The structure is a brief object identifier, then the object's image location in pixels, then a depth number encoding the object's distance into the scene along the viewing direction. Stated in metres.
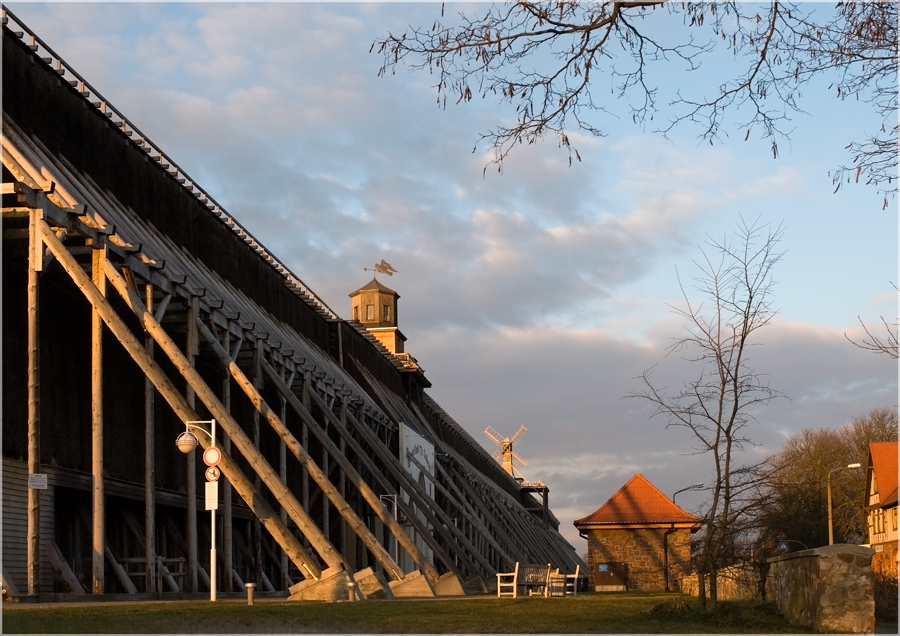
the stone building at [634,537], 48.41
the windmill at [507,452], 140.25
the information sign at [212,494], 17.41
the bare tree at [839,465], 40.56
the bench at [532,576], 24.88
